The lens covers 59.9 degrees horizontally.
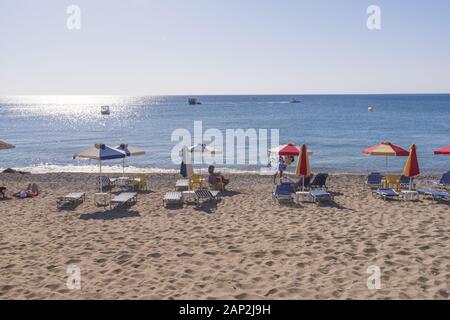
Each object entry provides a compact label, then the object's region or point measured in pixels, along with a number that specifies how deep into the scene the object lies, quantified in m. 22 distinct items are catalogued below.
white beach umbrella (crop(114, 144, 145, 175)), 15.56
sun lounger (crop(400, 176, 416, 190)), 15.54
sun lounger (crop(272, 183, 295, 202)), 13.16
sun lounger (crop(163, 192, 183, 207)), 12.80
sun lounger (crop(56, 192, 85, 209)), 13.09
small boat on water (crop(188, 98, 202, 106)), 144.84
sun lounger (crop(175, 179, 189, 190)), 15.73
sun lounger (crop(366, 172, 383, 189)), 15.66
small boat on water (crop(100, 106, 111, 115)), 113.38
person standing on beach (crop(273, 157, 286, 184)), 17.97
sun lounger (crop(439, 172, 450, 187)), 15.29
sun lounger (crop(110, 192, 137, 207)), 12.56
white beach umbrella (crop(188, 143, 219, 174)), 16.41
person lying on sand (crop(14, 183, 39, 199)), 14.69
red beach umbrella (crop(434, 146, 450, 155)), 14.18
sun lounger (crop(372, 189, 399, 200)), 13.22
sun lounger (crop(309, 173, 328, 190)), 15.24
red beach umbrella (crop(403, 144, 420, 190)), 13.08
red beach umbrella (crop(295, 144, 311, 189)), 13.12
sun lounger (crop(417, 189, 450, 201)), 12.85
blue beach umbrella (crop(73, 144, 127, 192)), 12.85
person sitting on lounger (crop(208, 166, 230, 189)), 15.52
